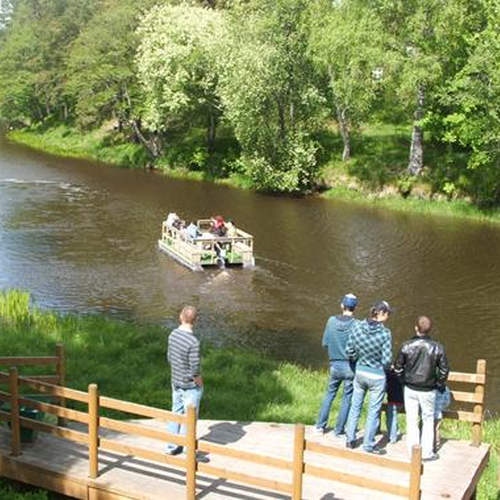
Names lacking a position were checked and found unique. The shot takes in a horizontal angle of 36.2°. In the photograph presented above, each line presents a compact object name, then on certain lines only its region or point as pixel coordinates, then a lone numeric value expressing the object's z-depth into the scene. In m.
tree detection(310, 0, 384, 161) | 42.31
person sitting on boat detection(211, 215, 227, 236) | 31.59
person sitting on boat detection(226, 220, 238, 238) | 31.52
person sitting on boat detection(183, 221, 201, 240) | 31.06
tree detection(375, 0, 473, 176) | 40.69
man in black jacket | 10.55
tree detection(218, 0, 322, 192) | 45.06
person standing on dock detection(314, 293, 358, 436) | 11.23
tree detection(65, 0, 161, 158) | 58.97
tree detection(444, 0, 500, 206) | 38.88
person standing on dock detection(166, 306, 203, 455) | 10.39
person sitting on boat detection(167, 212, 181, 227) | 32.44
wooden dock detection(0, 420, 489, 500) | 9.55
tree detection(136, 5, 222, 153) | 51.09
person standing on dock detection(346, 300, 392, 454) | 10.60
